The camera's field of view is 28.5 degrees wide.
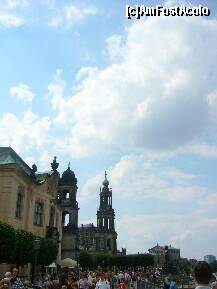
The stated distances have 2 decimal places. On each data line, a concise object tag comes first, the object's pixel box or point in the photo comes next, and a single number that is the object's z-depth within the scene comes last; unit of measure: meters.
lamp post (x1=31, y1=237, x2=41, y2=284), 25.39
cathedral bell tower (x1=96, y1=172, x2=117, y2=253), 100.06
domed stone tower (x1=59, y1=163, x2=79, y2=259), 56.97
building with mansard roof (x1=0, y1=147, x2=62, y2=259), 32.47
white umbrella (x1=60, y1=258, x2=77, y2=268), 43.41
